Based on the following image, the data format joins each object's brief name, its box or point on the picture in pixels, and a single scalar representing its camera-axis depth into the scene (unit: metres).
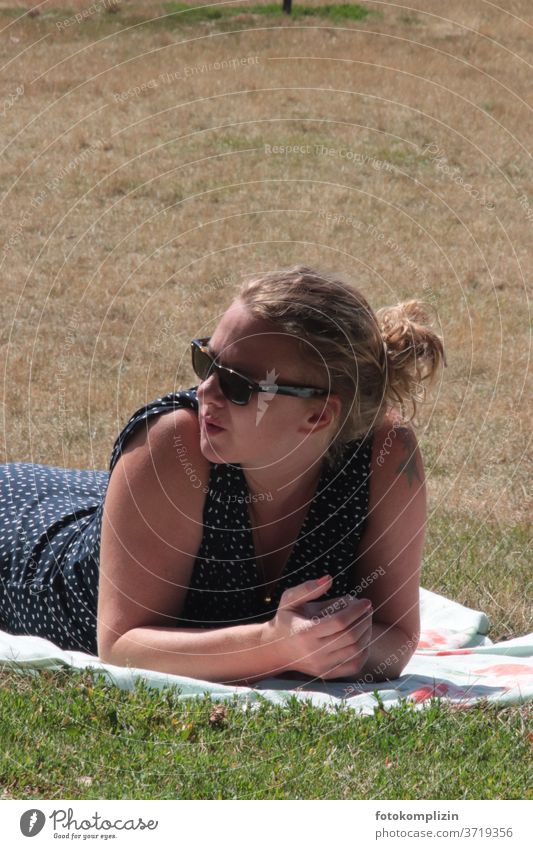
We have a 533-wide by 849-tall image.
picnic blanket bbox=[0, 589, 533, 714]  5.91
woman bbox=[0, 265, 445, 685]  5.66
